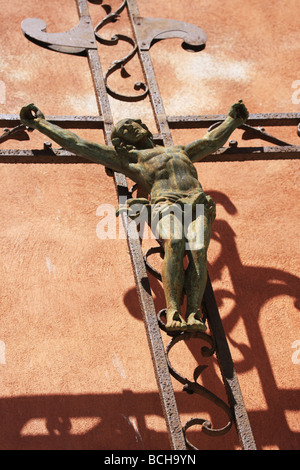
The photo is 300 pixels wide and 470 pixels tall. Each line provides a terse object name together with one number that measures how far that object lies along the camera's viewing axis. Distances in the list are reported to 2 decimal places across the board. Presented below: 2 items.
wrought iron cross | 3.65
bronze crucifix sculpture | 3.80
